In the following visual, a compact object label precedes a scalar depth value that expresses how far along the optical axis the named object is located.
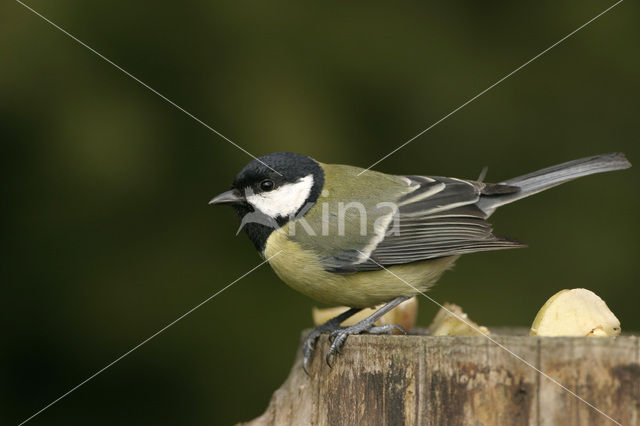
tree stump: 2.82
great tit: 2.90
